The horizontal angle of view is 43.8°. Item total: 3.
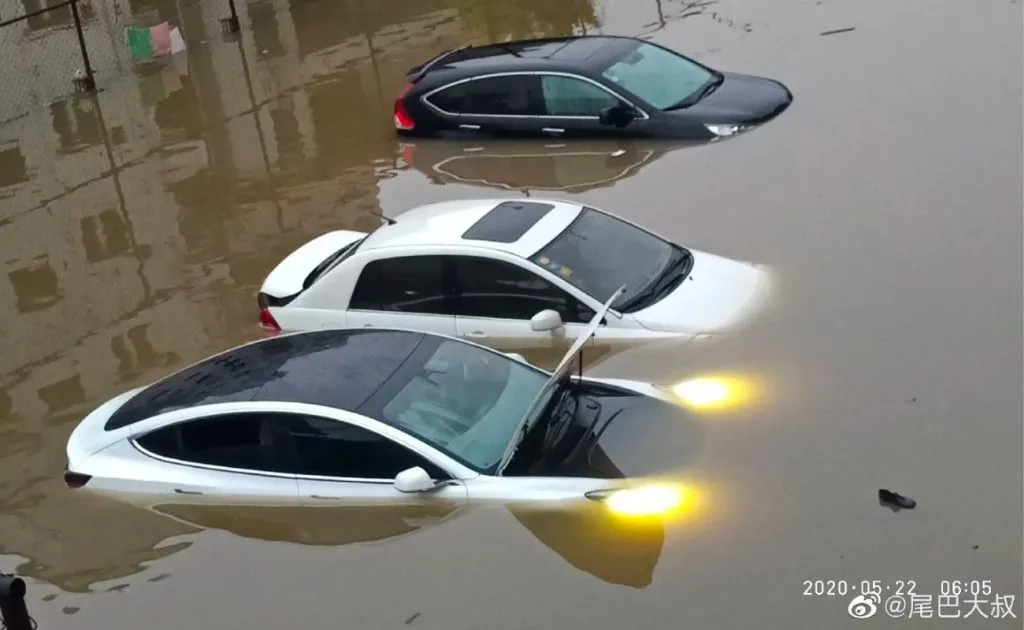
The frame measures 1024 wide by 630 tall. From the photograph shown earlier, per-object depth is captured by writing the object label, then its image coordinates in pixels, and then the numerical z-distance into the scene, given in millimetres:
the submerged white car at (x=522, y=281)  9555
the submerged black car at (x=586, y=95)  14539
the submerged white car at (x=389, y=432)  7527
